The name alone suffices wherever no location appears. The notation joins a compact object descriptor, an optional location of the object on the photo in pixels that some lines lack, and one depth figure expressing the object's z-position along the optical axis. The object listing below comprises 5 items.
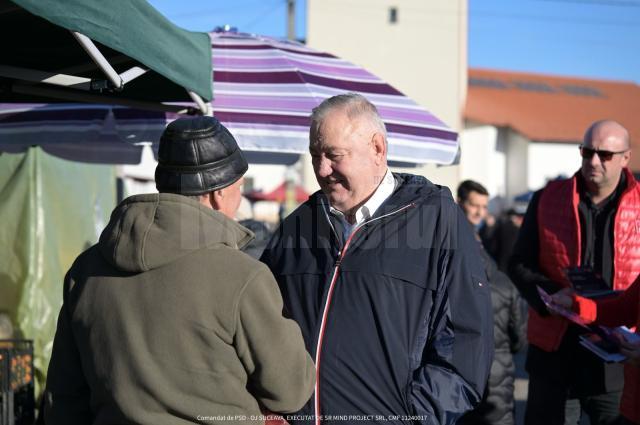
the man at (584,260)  3.32
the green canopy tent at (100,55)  2.16
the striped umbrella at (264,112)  3.70
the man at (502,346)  4.04
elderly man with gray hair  2.10
